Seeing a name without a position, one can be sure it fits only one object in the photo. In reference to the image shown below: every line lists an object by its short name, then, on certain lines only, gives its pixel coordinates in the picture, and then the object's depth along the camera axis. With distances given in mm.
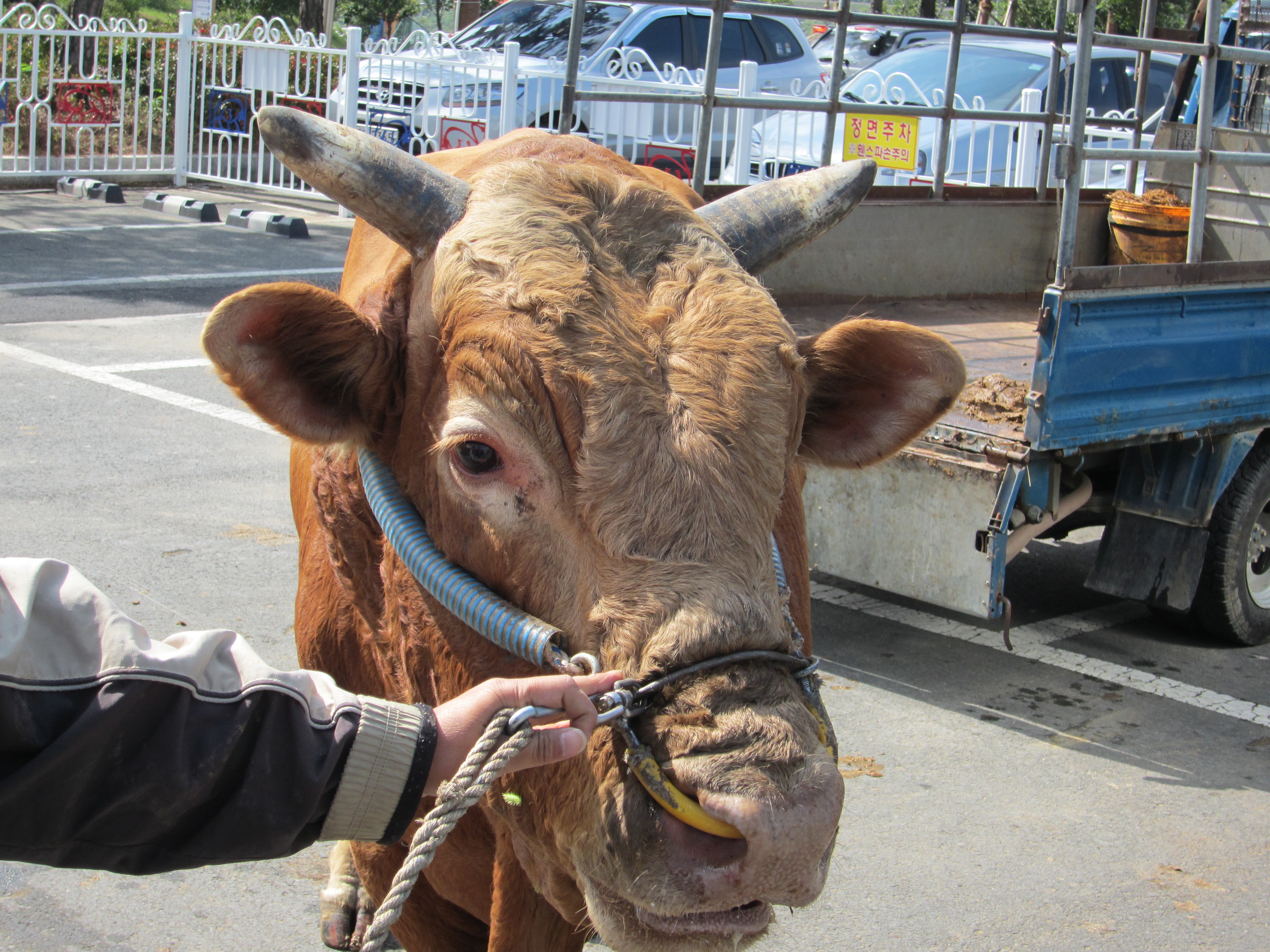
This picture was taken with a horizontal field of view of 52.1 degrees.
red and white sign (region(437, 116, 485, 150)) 14438
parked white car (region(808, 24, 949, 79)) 16016
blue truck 5234
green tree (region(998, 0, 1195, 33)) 28562
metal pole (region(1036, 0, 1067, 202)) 7884
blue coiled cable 2195
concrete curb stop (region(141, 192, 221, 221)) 15734
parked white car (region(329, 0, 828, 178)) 14172
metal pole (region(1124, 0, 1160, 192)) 8500
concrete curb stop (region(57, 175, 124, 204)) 16531
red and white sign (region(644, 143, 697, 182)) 12695
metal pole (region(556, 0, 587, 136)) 5781
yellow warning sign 7949
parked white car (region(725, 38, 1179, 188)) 11938
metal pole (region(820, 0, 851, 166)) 6906
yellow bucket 7805
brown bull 1980
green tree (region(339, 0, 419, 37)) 35188
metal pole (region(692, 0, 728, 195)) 6270
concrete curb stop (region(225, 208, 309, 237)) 15094
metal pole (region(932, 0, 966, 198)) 7234
